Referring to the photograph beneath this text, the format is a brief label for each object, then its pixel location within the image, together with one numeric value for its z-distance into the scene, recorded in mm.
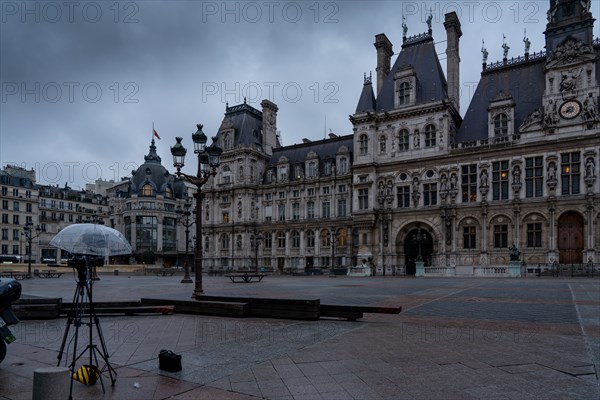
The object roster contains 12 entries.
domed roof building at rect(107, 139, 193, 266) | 92438
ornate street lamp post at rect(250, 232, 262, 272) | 67825
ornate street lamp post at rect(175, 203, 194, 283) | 32469
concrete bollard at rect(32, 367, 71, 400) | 4809
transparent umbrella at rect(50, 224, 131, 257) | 6414
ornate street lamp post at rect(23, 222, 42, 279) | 45900
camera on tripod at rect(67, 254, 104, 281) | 6309
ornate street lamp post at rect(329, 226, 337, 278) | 48569
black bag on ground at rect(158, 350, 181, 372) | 6824
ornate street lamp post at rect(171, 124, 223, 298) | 16406
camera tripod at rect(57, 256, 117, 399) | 6120
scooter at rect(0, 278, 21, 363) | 7039
